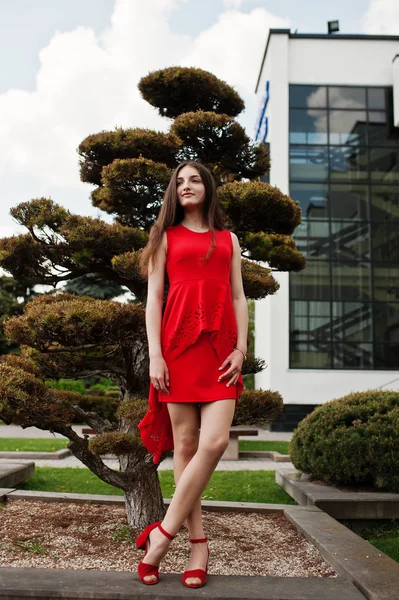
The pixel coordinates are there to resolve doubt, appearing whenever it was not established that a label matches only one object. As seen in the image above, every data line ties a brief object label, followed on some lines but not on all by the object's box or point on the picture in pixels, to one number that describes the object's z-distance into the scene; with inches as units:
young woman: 109.0
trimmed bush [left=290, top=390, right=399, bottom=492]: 209.9
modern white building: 689.6
